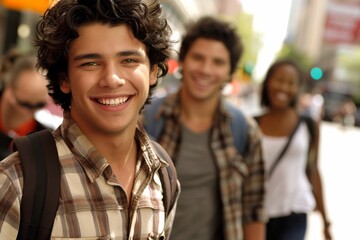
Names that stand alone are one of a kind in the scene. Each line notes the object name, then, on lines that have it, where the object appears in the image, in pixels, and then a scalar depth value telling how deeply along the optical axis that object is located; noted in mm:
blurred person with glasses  3434
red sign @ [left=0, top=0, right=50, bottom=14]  6336
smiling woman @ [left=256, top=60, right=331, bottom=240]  4613
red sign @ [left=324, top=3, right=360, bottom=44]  14367
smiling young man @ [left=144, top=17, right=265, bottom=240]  3285
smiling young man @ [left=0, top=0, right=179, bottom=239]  1780
